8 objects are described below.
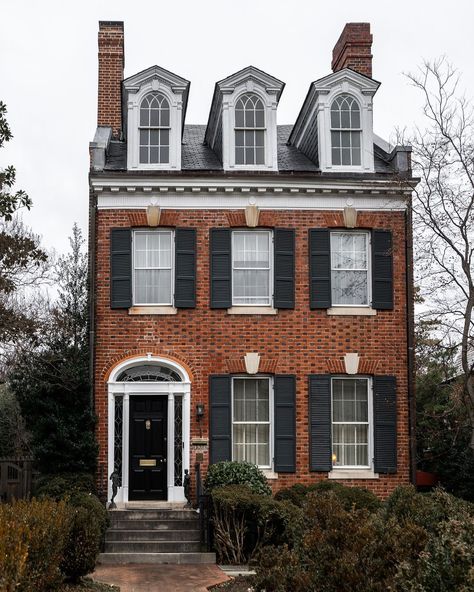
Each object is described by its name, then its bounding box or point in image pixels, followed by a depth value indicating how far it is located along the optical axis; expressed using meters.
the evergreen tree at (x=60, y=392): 18.72
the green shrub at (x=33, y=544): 7.79
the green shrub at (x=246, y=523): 15.94
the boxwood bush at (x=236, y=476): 18.31
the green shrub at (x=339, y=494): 17.84
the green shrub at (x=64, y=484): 17.64
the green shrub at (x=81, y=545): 12.70
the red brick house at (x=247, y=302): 19.70
